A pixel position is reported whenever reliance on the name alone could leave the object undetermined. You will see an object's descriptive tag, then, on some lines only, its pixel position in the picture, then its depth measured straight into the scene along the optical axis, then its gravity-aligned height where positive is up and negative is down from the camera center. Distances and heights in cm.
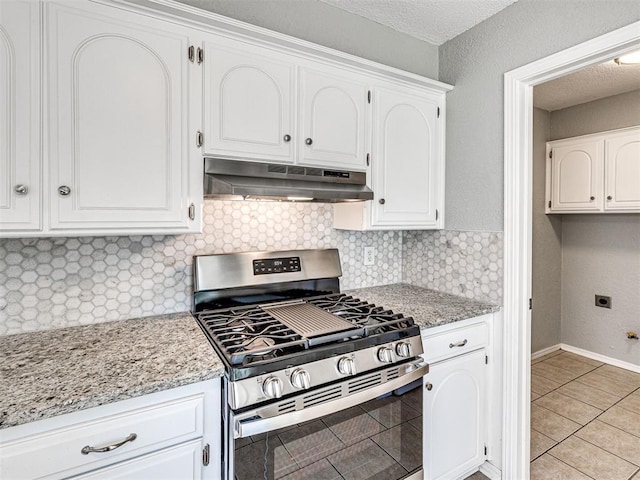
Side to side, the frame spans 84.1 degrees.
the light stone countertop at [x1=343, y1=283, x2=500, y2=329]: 169 -37
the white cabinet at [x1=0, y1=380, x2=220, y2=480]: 89 -56
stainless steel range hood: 143 +24
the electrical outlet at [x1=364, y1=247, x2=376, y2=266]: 230 -13
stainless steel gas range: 111 -49
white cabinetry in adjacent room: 306 +58
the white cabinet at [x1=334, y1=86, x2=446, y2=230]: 190 +40
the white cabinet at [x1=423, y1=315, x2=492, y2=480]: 165 -81
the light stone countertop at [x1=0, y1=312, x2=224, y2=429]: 91 -40
